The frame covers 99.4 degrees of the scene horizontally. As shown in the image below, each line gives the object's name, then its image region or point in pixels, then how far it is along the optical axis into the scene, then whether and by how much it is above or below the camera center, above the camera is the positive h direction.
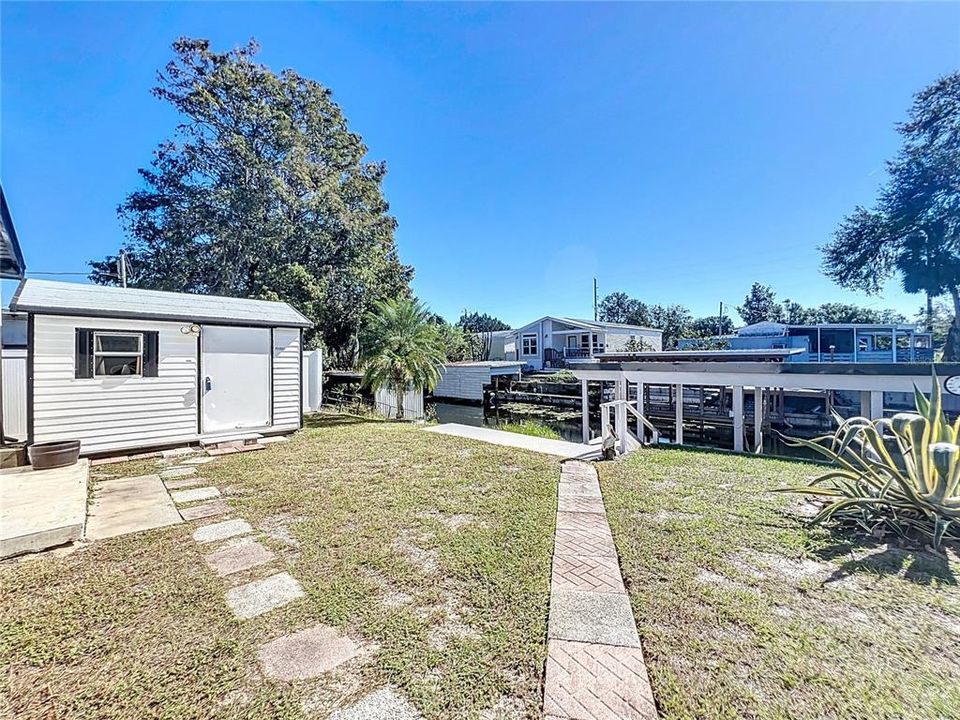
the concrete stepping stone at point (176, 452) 6.64 -1.45
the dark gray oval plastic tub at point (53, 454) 5.30 -1.17
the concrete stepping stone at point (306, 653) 1.95 -1.46
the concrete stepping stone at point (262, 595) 2.46 -1.47
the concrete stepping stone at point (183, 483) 4.98 -1.47
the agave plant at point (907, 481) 3.20 -1.00
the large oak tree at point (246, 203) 16.47 +6.75
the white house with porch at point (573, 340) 27.77 +1.89
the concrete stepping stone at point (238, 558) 2.98 -1.47
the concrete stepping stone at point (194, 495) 4.50 -1.47
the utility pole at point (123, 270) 9.51 +2.30
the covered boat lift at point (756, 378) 6.76 -0.24
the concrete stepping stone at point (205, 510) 4.03 -1.48
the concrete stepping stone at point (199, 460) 6.20 -1.46
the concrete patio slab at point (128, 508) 3.75 -1.47
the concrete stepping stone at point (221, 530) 3.51 -1.48
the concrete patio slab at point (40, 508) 3.25 -1.34
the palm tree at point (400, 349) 10.65 +0.44
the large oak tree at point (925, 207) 17.00 +6.91
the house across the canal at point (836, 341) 20.72 +1.43
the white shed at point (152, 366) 5.96 +0.00
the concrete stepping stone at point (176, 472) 5.47 -1.47
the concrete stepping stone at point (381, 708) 1.68 -1.45
